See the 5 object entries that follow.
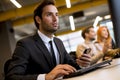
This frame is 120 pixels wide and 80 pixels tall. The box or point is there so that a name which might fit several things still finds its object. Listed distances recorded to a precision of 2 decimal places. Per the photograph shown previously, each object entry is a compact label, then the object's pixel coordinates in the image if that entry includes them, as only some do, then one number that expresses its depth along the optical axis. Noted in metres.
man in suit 1.59
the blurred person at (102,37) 4.00
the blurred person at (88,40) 4.09
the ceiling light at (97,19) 15.39
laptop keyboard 1.41
